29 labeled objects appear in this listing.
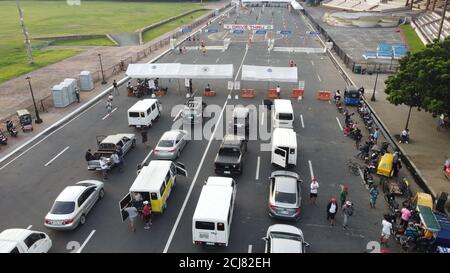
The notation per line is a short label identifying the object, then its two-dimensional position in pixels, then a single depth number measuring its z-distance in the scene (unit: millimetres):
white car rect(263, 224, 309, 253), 15039
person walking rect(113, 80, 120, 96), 40312
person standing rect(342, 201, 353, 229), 18156
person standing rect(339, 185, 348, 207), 19320
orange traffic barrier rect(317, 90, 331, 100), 38594
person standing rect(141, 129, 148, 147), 27491
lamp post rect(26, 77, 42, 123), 32125
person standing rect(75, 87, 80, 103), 37719
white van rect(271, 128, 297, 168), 23325
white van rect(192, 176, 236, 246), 16000
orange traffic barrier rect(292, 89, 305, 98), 39288
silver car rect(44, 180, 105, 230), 17562
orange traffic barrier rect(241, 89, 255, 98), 39312
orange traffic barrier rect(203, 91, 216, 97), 39719
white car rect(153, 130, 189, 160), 24906
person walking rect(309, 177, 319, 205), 19844
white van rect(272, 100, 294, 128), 29203
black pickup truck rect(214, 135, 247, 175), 22766
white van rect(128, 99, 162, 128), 29891
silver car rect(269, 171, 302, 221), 18469
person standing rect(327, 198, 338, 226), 18109
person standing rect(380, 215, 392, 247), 16625
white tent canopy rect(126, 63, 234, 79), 39844
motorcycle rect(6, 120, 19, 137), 29242
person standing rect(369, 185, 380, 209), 19750
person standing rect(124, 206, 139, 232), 17516
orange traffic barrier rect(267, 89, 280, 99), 39688
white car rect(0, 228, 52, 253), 14812
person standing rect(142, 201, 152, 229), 18109
